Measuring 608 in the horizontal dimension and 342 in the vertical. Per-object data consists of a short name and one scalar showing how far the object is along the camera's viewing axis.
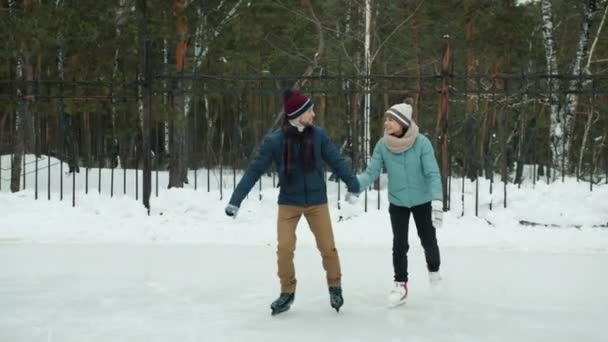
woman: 6.02
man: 5.70
